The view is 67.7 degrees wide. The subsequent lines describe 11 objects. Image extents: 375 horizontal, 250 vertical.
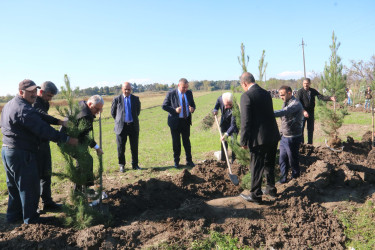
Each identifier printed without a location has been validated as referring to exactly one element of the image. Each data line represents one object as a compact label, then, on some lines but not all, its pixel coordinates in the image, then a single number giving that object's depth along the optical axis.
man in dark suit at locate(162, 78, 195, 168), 7.55
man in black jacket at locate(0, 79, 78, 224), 4.13
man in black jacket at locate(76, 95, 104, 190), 4.53
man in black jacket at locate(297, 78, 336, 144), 8.97
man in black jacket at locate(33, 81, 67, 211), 4.94
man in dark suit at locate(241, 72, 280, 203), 4.58
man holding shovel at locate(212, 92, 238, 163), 6.44
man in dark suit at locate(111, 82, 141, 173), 7.55
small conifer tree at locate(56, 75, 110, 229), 4.33
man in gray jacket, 5.67
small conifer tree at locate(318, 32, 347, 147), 10.00
